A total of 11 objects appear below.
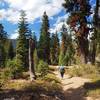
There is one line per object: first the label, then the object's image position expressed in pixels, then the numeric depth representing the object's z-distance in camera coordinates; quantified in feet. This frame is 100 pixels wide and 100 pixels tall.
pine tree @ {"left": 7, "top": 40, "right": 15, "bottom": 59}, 95.73
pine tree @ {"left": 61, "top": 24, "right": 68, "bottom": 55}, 96.63
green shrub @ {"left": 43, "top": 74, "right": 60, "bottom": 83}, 31.05
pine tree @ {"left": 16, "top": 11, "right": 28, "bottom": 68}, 67.78
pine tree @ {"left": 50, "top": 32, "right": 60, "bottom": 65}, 105.95
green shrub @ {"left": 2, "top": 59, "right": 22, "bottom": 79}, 32.96
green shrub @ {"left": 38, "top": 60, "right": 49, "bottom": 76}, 34.36
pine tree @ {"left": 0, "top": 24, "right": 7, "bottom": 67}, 87.11
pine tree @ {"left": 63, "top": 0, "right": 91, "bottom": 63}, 41.55
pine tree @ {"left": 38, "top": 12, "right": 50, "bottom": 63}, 89.05
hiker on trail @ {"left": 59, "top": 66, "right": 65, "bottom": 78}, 35.78
